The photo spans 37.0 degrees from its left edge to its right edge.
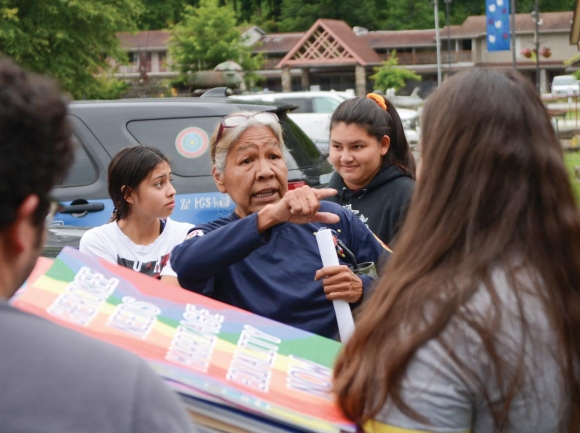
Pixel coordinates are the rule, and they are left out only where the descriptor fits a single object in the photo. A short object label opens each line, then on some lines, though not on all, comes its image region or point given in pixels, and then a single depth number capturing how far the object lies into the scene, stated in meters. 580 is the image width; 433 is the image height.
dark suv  6.62
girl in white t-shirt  4.29
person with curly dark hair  1.07
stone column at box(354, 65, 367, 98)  72.38
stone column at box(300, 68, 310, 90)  73.44
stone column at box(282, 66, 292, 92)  72.62
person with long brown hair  1.47
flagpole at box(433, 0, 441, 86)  50.67
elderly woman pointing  2.29
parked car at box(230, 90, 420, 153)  20.03
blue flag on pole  40.72
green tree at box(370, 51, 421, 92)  61.78
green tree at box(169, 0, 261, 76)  52.09
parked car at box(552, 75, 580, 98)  57.31
